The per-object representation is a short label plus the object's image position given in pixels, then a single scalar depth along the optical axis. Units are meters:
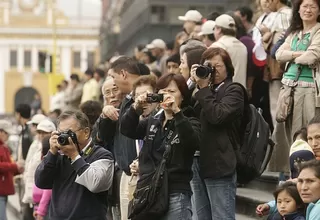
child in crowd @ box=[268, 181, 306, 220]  13.12
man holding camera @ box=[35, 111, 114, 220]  14.44
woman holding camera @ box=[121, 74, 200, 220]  14.03
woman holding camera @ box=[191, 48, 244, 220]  14.76
